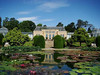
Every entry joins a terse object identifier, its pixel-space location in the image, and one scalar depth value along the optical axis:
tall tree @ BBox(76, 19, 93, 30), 49.81
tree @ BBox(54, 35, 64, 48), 17.34
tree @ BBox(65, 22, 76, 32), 44.98
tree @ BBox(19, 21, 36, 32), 40.11
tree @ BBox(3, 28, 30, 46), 14.78
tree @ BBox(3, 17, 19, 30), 36.93
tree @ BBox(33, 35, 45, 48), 15.93
